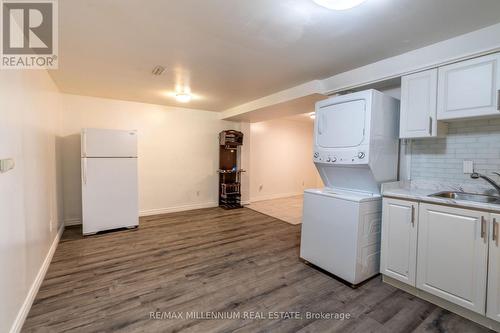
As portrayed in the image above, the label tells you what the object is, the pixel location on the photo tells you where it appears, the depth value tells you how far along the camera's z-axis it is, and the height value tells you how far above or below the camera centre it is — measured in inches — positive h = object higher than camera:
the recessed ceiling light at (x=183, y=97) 151.1 +42.5
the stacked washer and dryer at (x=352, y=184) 88.3 -10.1
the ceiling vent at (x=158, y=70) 106.5 +42.6
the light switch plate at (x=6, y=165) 55.5 -2.3
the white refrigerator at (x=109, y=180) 135.5 -14.2
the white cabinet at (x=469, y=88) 70.7 +24.5
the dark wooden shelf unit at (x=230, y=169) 208.7 -9.8
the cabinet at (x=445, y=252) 65.2 -29.5
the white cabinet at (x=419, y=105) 84.1 +21.8
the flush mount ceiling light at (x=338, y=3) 52.5 +36.8
